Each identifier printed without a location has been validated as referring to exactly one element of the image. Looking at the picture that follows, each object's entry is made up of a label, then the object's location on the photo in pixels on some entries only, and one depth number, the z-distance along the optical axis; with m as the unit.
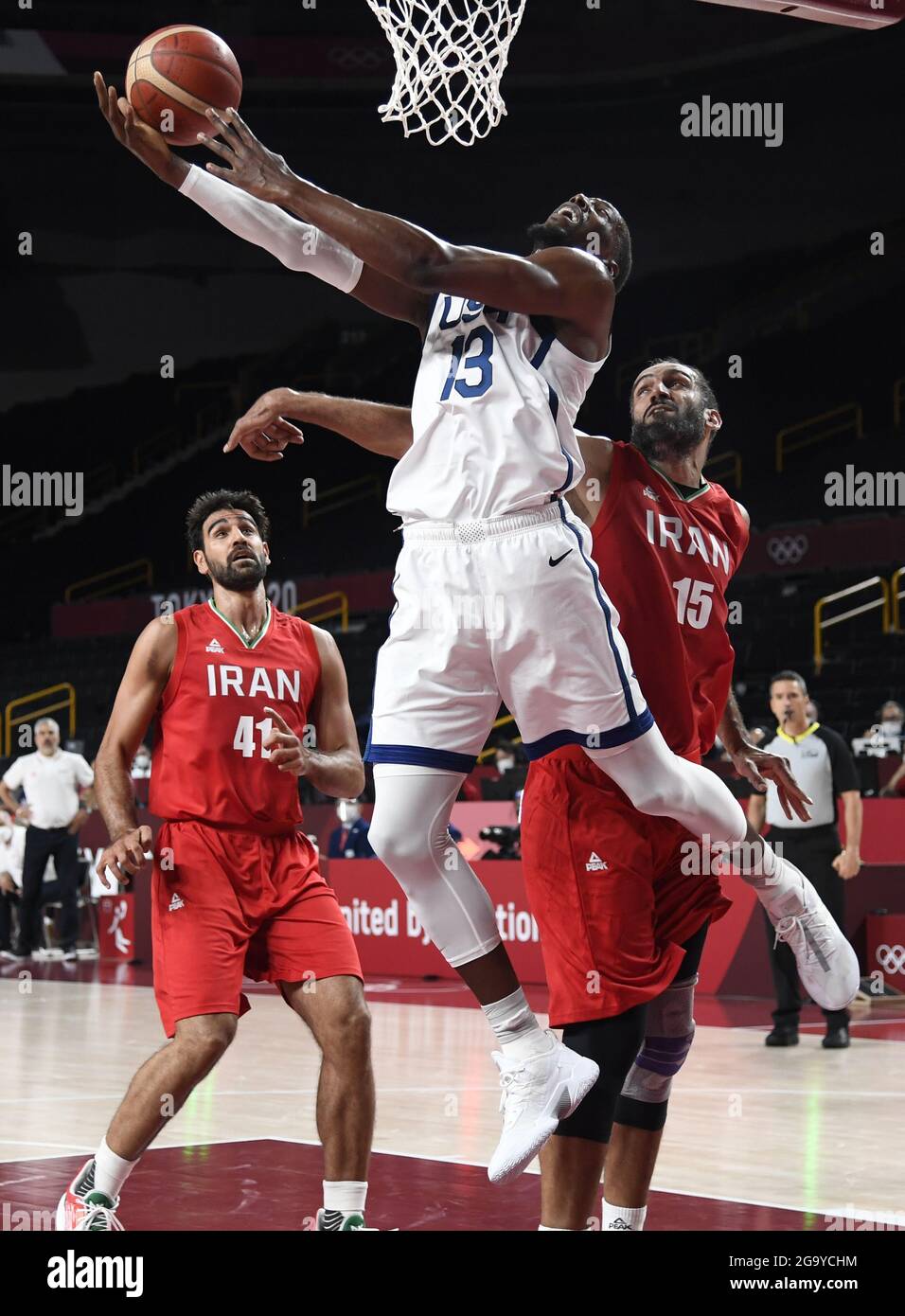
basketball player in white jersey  3.56
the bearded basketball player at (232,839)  4.39
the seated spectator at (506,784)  14.52
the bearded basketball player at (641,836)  3.74
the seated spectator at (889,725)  15.41
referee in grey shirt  9.59
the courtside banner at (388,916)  12.42
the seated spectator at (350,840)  14.03
